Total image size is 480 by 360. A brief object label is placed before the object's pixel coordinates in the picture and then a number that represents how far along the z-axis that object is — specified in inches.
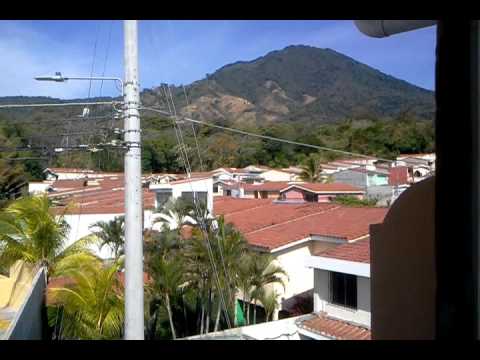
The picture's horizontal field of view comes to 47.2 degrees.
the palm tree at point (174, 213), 547.2
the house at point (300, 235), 475.2
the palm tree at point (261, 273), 428.8
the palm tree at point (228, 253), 426.0
